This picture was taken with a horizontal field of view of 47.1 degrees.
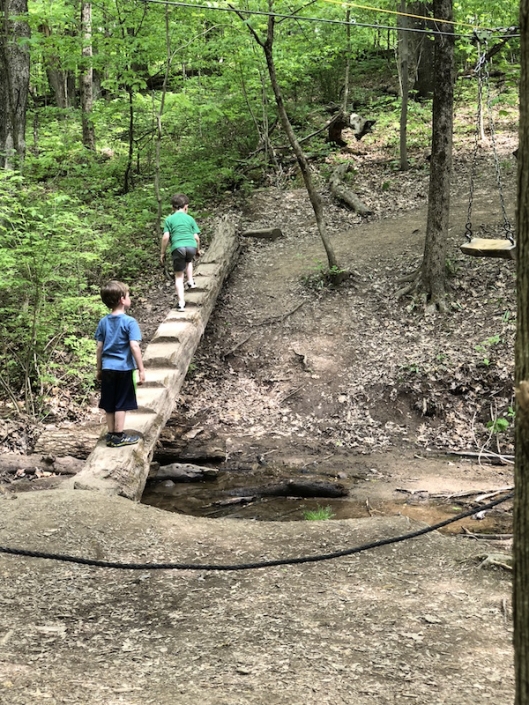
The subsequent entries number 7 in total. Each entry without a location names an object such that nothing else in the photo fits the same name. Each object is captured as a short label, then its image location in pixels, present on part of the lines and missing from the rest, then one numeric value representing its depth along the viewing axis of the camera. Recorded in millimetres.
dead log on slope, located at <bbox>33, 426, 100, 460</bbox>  6988
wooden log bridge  5824
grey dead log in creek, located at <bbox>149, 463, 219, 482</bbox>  7121
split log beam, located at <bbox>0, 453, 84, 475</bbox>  6668
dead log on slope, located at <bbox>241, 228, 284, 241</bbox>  13367
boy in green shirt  9219
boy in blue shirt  6000
